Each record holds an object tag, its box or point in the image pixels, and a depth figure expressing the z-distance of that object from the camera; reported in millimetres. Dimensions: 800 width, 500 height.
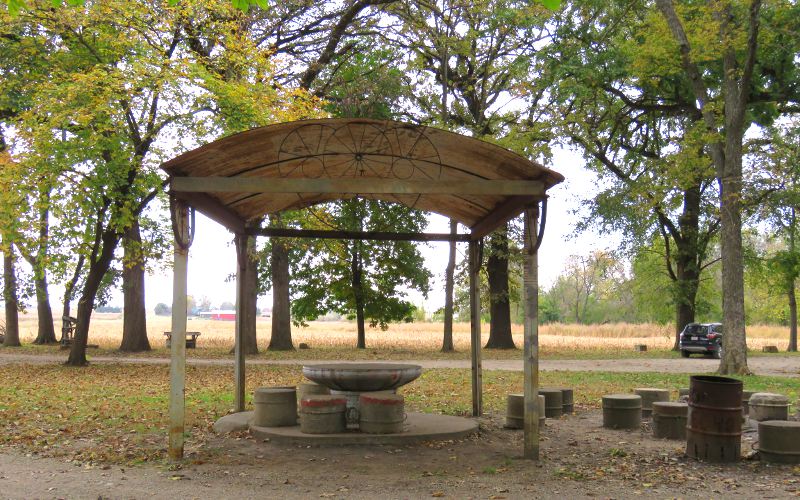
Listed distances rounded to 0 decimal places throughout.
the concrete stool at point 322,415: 9047
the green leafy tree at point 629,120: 23422
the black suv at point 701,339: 31042
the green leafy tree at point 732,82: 19578
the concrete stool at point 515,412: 10227
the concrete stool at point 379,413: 9086
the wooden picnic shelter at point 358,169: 8094
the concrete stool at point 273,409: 9500
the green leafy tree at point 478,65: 27734
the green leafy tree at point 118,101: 18125
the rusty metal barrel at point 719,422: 8102
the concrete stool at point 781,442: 7953
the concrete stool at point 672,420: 9617
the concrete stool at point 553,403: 11484
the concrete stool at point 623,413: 10469
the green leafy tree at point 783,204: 21938
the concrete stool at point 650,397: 11352
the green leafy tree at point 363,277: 35156
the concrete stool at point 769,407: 9844
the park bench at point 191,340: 32281
